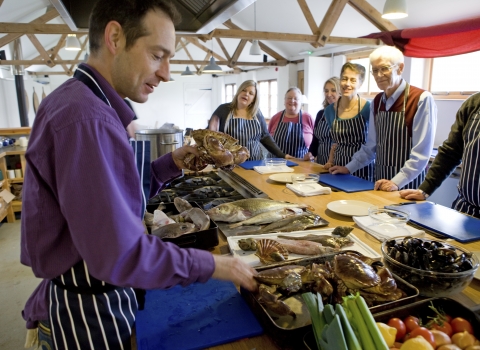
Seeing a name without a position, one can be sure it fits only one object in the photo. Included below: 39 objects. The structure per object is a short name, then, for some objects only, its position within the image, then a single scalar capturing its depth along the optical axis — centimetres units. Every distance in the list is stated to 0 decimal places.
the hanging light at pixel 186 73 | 1138
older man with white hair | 267
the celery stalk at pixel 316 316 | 87
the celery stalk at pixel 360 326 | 80
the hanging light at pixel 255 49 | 839
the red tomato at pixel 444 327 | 93
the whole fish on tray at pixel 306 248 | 146
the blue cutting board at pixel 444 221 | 166
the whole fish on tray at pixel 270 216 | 188
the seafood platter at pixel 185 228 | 152
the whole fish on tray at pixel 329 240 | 153
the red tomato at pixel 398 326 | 92
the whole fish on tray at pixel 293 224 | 178
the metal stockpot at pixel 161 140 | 296
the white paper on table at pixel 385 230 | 165
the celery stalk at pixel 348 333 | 78
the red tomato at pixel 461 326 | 93
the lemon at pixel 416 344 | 85
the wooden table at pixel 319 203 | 102
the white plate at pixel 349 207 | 198
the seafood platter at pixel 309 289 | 102
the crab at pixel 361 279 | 105
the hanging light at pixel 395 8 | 452
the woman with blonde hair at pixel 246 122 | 418
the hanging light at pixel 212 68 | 912
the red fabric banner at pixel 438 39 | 470
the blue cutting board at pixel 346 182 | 256
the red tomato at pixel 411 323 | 94
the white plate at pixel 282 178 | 277
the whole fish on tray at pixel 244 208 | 191
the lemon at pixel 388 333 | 88
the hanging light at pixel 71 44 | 816
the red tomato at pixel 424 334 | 89
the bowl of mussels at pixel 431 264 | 110
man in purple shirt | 84
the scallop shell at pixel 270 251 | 136
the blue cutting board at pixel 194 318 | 102
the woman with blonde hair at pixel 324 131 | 417
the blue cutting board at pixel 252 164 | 346
